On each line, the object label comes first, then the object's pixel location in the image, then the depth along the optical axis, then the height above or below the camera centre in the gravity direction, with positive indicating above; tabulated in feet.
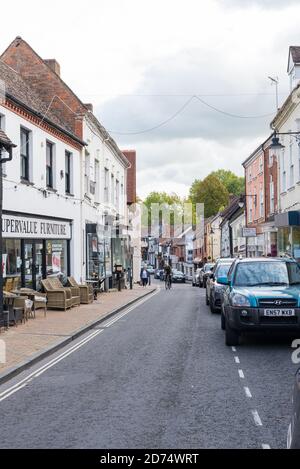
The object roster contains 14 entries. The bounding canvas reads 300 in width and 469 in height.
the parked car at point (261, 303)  33.88 -2.70
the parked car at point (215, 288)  56.54 -3.05
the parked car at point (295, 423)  11.54 -3.41
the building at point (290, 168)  78.56 +13.52
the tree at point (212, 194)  270.46 +29.92
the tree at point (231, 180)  294.87 +39.87
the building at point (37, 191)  54.34 +7.35
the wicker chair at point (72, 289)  62.03 -3.41
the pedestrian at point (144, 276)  135.54 -4.18
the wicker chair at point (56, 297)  58.90 -3.89
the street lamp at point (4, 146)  41.68 +8.60
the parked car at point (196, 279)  146.04 -5.50
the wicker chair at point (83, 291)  68.18 -3.83
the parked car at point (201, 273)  108.92 -3.74
